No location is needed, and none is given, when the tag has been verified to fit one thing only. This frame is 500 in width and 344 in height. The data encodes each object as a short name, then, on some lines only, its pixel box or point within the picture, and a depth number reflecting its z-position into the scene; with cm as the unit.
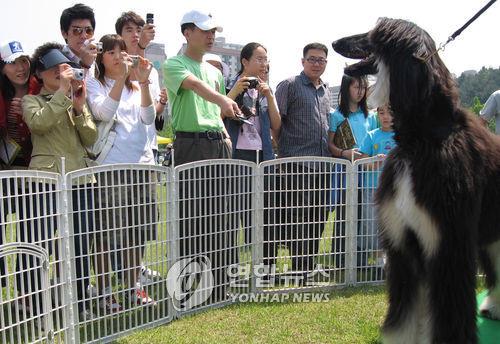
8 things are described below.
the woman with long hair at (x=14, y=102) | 314
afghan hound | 234
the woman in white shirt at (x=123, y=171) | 296
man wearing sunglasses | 366
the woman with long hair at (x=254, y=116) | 428
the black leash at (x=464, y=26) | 235
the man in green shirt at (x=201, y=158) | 338
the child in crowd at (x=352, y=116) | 465
